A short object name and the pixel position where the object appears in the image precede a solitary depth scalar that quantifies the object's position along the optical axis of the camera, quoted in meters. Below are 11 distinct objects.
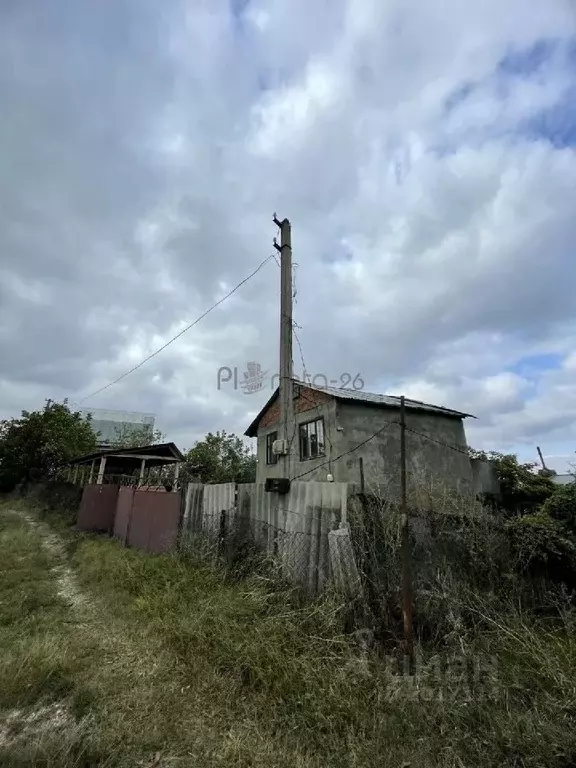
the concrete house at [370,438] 13.08
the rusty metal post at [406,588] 3.67
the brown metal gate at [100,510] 12.66
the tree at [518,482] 12.57
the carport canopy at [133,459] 17.57
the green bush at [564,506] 6.26
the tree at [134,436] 37.00
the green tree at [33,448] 27.23
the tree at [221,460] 25.16
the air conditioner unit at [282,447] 6.72
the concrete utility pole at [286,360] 6.78
